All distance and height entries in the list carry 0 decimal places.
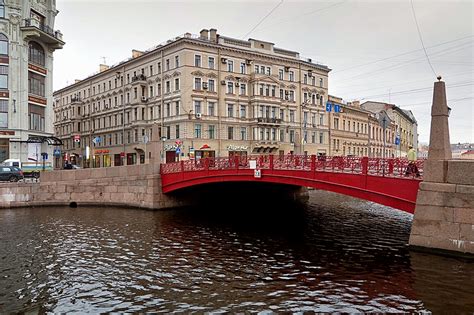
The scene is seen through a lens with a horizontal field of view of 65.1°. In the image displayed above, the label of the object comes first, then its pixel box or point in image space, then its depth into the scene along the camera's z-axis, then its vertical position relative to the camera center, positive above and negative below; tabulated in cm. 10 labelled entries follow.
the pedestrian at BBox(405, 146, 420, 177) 1545 -33
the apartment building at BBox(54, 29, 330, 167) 5209 +939
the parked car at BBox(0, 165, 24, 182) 3247 -123
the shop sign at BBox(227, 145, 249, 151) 5506 +193
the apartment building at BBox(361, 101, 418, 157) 8504 +1061
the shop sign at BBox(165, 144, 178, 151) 5244 +191
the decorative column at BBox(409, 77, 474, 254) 1355 -138
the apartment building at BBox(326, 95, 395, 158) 7206 +623
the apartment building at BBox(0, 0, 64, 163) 4053 +893
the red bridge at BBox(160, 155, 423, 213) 1575 -70
